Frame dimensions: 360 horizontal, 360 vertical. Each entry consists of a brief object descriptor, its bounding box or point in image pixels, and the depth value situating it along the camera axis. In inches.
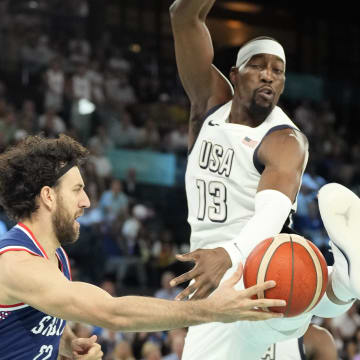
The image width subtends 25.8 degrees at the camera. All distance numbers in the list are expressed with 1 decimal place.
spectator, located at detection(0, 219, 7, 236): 329.3
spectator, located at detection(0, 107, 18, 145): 406.6
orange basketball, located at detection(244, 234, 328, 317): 133.2
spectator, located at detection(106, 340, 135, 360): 312.5
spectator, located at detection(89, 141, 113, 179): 434.6
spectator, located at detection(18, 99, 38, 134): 419.8
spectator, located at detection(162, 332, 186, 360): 287.3
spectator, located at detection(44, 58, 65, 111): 458.4
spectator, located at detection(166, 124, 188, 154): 487.7
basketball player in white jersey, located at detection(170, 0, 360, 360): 150.0
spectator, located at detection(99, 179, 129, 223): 412.8
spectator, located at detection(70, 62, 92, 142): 452.1
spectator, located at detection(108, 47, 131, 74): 552.6
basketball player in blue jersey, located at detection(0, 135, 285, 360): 118.7
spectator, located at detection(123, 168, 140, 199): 443.2
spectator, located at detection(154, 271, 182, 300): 376.8
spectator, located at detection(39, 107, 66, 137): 423.4
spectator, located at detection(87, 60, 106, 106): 502.3
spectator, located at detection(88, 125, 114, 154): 447.8
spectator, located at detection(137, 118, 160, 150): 474.0
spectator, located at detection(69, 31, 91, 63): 524.9
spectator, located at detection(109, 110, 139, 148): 473.5
